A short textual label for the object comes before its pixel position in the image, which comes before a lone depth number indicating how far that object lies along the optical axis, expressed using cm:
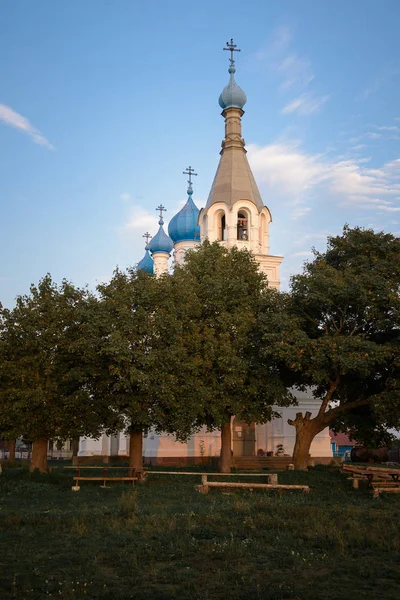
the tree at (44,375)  2481
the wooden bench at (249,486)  2008
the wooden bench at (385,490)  1936
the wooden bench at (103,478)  2184
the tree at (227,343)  2634
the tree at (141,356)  2356
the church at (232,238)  3650
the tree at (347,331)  2359
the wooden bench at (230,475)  2120
